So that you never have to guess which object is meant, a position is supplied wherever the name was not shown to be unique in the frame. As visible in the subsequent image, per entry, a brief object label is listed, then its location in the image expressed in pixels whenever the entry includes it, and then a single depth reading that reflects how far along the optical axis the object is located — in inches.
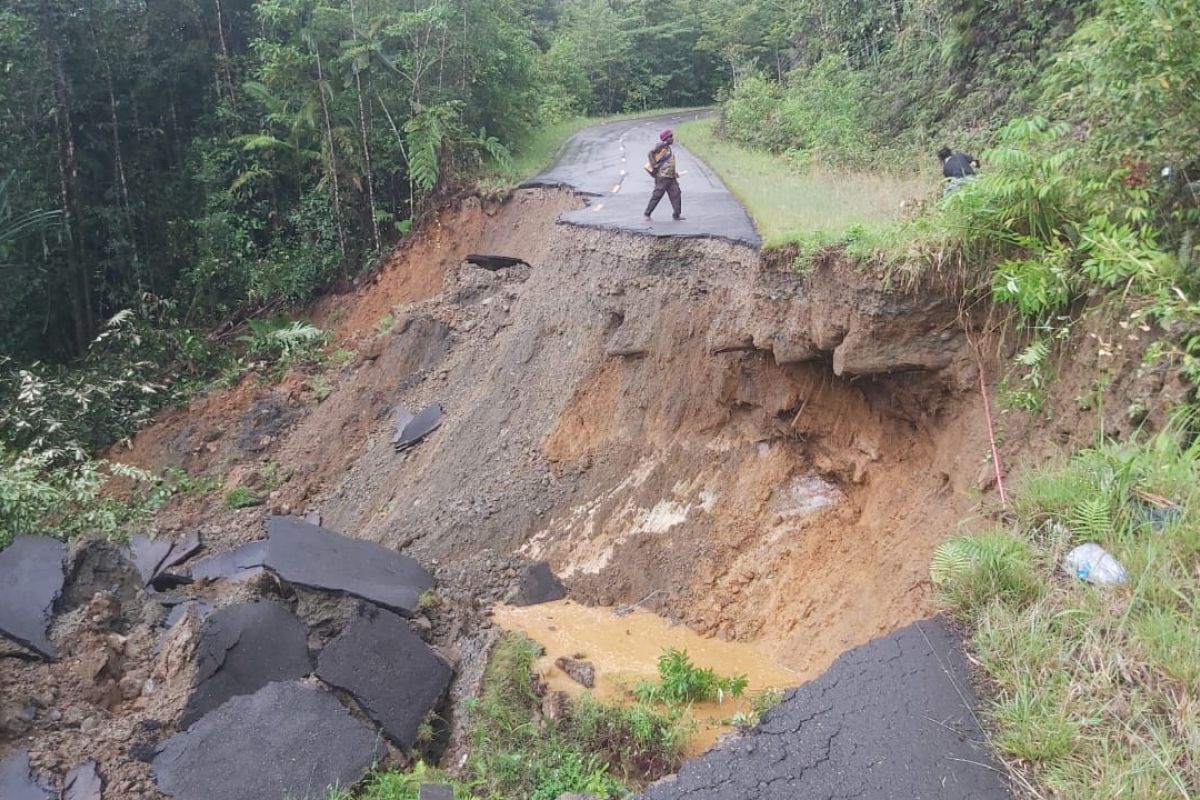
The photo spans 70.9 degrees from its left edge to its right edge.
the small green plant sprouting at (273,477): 526.3
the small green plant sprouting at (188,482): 537.5
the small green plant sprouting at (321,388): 588.0
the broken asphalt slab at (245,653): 249.6
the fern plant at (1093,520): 172.1
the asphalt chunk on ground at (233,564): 401.7
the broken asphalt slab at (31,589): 269.3
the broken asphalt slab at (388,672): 239.3
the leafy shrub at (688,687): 218.4
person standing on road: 441.1
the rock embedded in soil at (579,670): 248.2
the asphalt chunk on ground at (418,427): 494.6
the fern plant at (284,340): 628.7
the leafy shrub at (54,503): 339.6
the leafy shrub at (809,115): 597.6
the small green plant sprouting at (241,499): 509.0
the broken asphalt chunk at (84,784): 213.8
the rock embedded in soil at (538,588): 327.9
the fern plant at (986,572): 175.9
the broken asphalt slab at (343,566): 286.5
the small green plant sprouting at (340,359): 605.8
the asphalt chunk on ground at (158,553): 419.4
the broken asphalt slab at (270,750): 214.4
